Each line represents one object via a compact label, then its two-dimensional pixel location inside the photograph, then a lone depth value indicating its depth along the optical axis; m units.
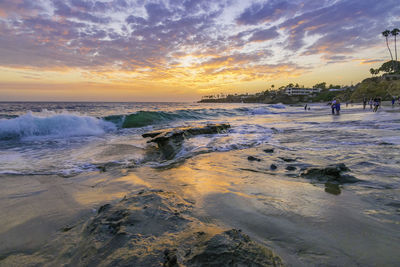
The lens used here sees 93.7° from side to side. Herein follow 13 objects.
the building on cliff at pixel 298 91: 126.44
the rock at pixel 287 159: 4.46
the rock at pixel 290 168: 3.82
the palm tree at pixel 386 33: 59.58
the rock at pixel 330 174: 3.14
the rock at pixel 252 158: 4.69
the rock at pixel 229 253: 1.19
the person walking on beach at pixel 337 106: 19.77
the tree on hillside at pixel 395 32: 58.80
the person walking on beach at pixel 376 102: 21.01
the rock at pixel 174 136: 6.25
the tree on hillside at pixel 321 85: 144.66
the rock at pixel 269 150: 5.45
